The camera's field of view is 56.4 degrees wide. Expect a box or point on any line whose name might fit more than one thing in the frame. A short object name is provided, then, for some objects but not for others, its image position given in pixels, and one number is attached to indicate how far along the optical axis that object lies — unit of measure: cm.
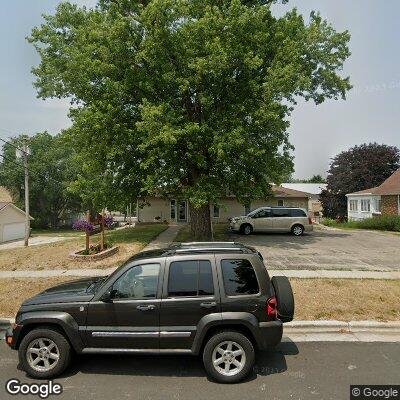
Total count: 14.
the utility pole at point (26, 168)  2618
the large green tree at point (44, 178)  5606
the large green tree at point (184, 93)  1608
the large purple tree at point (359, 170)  4525
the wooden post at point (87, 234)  1389
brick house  3219
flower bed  1309
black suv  509
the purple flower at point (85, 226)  1394
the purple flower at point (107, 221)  1620
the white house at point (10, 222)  4147
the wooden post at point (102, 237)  1438
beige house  3488
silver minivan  2256
